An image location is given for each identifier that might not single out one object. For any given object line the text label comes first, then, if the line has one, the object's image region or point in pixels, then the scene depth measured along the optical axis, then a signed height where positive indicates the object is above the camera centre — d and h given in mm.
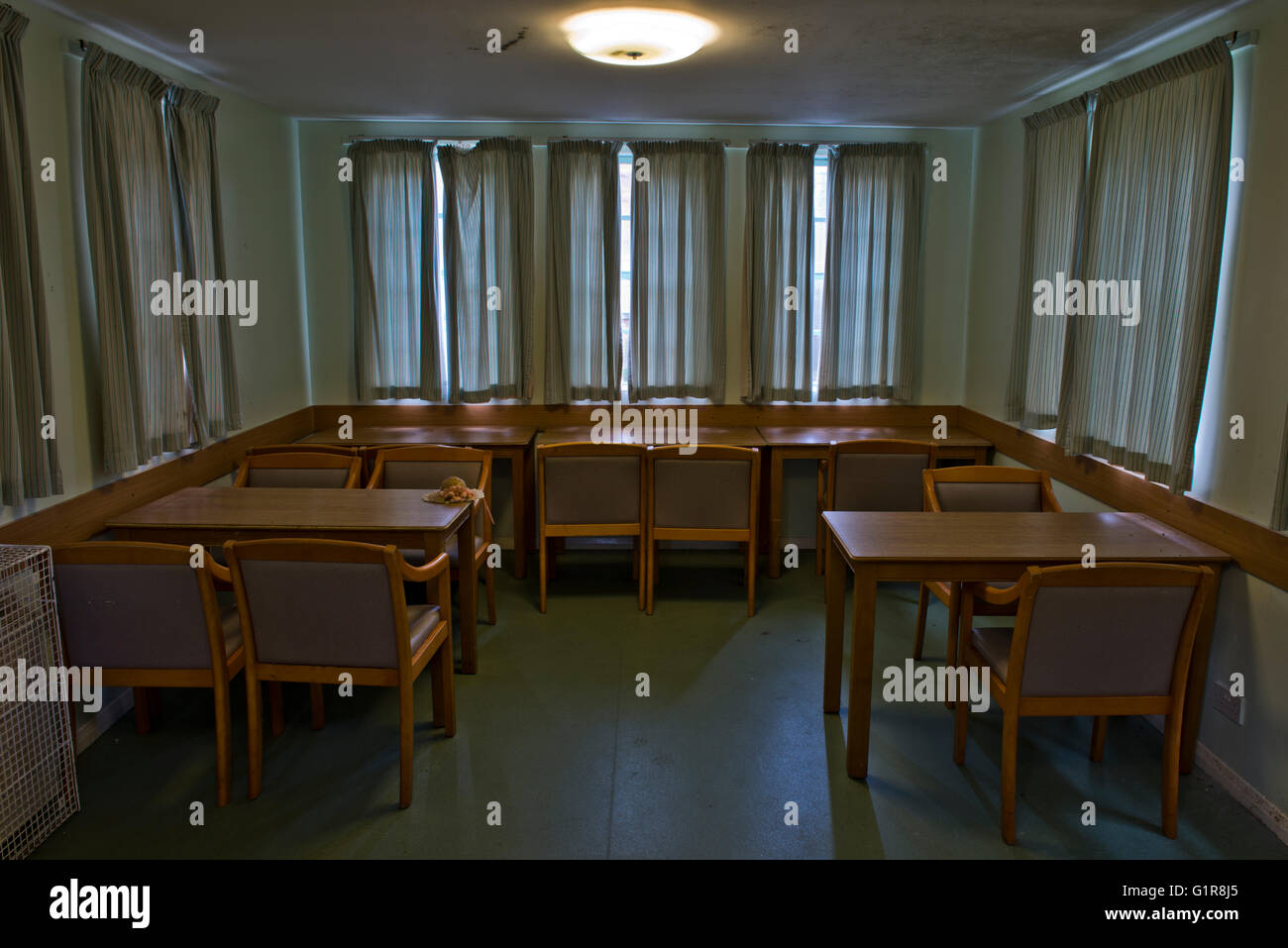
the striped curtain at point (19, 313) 2865 +36
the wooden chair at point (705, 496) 4418 -837
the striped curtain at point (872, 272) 5445 +298
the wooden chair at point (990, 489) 3816 -694
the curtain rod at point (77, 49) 3264 +979
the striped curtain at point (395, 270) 5344 +312
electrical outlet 2983 -1252
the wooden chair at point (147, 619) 2717 -893
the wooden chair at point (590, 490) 4477 -822
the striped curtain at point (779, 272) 5426 +298
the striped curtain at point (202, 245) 3920 +354
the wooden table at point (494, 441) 5023 -657
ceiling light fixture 3227 +1036
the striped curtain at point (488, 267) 5348 +327
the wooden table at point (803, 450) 5047 -704
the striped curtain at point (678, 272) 5410 +300
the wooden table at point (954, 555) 2959 -758
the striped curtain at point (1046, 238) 4145 +396
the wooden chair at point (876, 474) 4566 -755
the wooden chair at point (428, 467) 4332 -673
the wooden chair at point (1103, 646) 2520 -916
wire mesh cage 2580 -1180
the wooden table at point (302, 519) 3301 -717
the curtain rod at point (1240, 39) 2992 +924
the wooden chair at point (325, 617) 2686 -880
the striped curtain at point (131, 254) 3344 +272
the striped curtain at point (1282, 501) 2742 -535
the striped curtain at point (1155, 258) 3143 +241
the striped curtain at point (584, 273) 5391 +292
